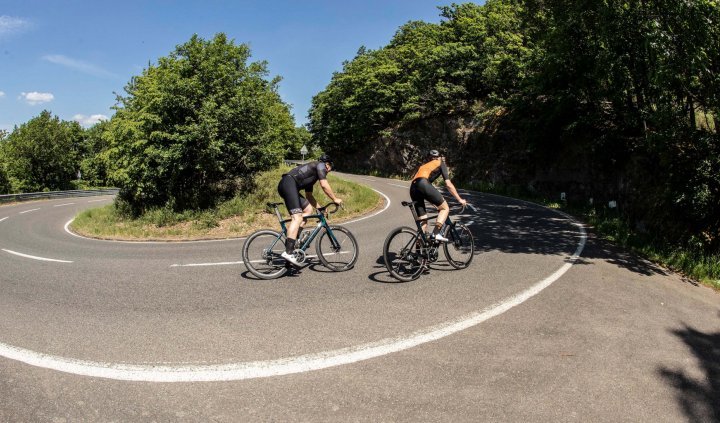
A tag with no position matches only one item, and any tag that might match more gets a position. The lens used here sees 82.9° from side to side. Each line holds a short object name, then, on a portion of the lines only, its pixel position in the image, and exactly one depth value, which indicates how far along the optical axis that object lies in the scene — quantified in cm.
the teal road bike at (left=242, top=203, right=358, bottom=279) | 656
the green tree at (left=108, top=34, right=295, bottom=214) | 1429
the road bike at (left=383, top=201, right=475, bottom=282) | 640
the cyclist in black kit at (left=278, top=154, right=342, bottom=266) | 649
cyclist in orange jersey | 665
